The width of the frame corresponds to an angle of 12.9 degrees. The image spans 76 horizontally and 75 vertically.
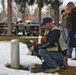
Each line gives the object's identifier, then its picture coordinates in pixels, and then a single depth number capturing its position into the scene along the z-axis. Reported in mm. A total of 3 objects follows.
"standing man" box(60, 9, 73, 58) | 10589
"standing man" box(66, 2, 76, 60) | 9016
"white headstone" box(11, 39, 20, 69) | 8727
